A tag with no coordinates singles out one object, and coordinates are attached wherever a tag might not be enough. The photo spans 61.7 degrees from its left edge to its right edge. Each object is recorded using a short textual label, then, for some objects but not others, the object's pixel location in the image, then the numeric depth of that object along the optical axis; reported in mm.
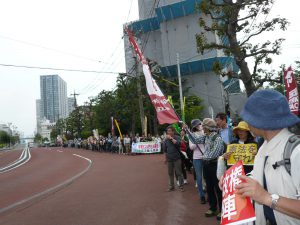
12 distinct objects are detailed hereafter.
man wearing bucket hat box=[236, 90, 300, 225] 1235
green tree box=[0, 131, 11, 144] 88330
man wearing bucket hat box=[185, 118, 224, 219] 4525
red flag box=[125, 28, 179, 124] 4425
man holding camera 6732
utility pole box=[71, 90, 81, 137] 48895
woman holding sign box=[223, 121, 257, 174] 3225
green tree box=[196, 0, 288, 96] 8356
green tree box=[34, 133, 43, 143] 109809
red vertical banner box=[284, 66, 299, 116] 5776
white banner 18885
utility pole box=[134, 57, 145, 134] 20956
